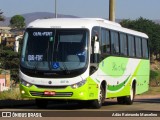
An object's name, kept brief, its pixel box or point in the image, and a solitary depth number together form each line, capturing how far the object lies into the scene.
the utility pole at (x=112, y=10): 32.62
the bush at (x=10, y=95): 29.80
